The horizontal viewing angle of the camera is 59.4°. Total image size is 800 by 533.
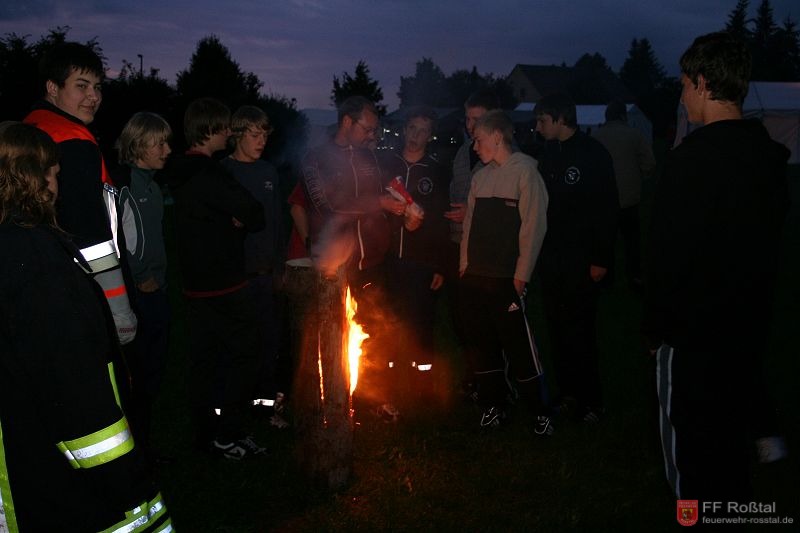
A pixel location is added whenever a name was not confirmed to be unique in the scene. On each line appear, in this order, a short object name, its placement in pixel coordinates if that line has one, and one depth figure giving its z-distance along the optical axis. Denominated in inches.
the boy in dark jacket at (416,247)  231.9
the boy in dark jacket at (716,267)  116.9
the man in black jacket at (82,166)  128.5
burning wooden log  169.9
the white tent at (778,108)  1143.6
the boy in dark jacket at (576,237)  208.7
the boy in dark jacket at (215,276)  180.9
